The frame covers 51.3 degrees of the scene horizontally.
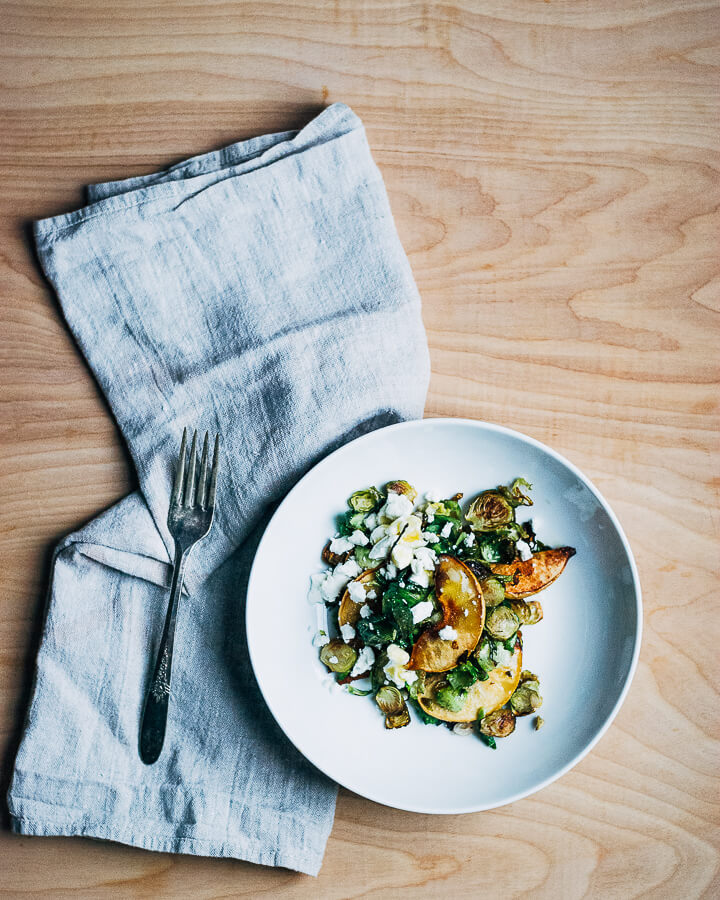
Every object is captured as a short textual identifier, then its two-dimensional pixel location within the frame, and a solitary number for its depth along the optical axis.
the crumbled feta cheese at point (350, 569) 0.96
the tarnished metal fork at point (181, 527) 0.97
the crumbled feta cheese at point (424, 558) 0.93
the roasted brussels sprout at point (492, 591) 0.94
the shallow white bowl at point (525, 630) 0.97
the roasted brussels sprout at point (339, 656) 0.97
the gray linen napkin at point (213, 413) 0.98
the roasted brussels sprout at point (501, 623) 0.94
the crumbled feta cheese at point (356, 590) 0.94
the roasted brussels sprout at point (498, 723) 0.97
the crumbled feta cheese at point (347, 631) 0.96
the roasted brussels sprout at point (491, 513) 0.98
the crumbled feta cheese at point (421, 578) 0.93
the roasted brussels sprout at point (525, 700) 0.97
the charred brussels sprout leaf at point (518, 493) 0.99
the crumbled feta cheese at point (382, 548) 0.94
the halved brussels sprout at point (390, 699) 0.96
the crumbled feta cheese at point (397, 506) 0.95
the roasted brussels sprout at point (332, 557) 0.99
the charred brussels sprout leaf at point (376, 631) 0.93
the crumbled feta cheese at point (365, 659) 0.96
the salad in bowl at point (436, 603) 0.93
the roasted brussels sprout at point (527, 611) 0.97
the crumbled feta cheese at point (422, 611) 0.92
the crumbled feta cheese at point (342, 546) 0.98
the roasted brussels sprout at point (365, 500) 0.98
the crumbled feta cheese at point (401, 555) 0.93
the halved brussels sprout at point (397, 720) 0.98
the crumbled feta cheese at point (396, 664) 0.93
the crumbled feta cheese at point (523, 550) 0.97
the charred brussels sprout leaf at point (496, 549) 0.97
